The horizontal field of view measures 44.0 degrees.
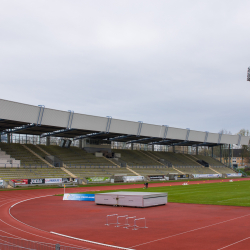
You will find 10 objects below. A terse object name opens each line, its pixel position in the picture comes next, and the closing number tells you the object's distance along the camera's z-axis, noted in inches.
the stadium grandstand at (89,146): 2097.7
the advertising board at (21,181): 1835.6
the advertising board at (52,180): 2011.3
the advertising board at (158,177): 2659.0
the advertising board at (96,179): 2253.9
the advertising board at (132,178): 2464.1
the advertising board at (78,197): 1243.2
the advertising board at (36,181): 1926.8
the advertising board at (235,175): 3457.2
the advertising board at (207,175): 3068.7
